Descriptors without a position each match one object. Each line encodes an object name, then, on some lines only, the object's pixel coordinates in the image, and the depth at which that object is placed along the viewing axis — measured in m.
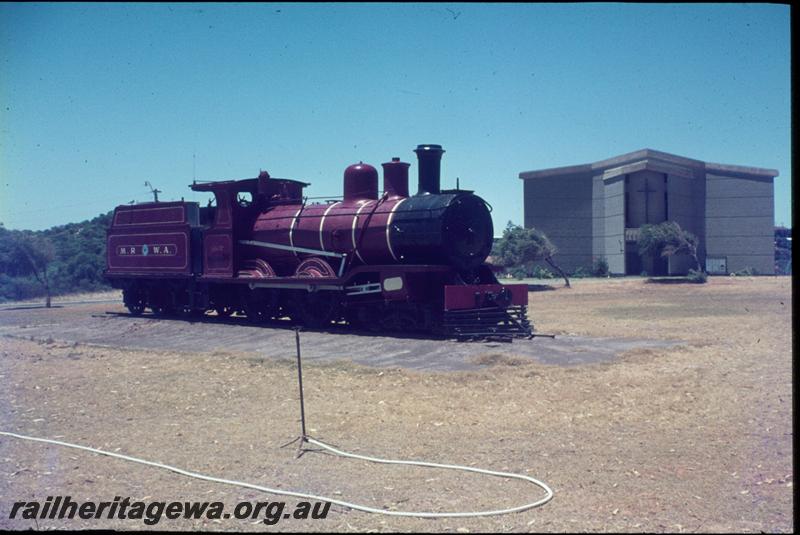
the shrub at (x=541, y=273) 61.78
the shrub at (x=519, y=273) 64.38
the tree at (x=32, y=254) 38.31
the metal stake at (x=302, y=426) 7.70
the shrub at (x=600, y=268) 62.72
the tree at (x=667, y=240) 54.94
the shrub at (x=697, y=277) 49.06
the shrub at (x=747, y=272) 62.19
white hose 5.33
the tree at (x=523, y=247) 47.41
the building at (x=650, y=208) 62.12
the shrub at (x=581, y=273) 64.25
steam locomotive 16.39
